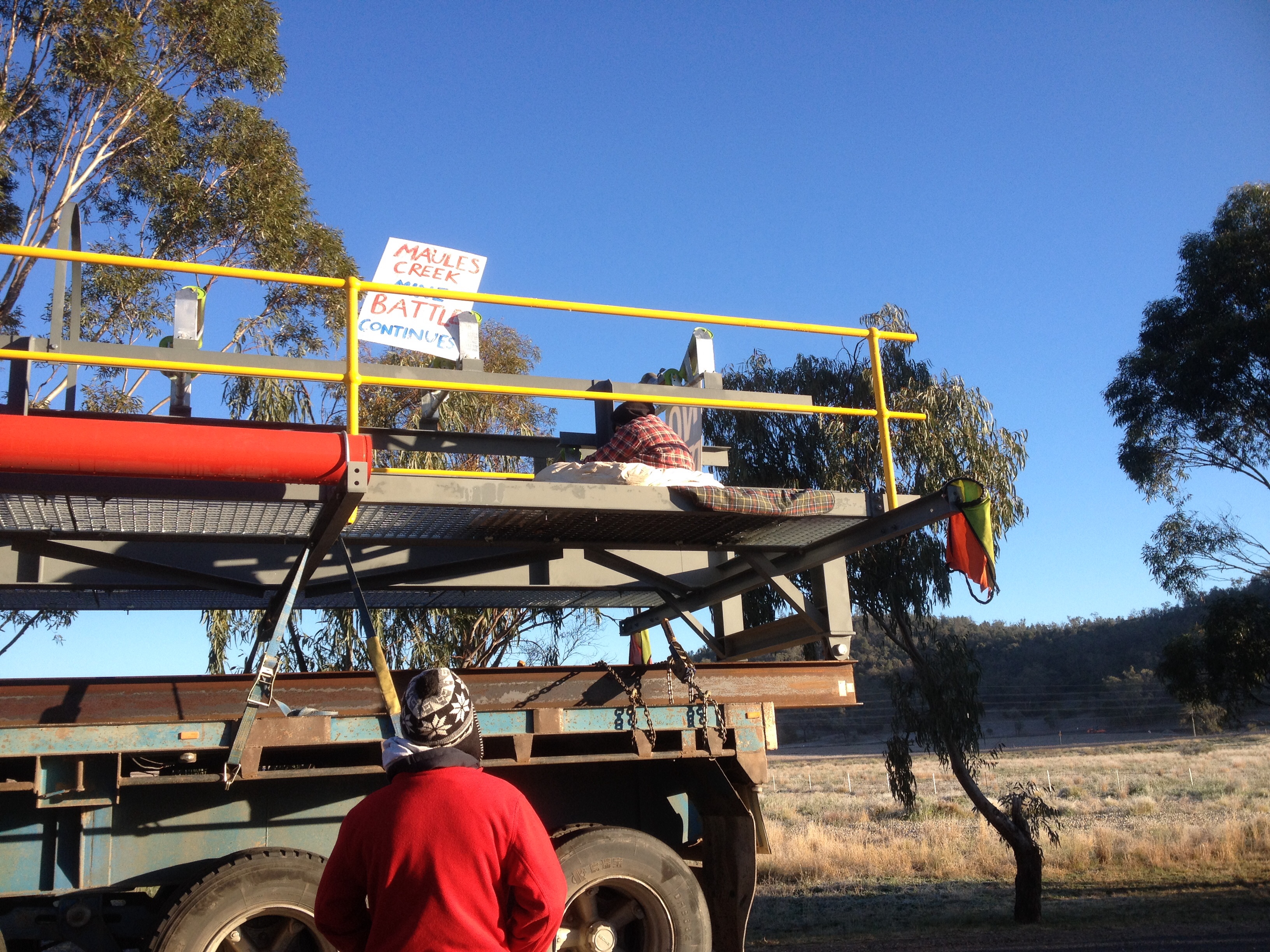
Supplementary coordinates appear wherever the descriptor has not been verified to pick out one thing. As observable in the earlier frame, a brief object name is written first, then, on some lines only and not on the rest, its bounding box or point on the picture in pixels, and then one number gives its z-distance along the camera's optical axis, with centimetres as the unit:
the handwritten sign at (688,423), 674
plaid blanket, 465
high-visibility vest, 455
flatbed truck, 388
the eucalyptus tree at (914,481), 1423
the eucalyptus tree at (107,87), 1343
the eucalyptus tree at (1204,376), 1756
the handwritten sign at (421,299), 543
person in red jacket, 238
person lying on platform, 526
